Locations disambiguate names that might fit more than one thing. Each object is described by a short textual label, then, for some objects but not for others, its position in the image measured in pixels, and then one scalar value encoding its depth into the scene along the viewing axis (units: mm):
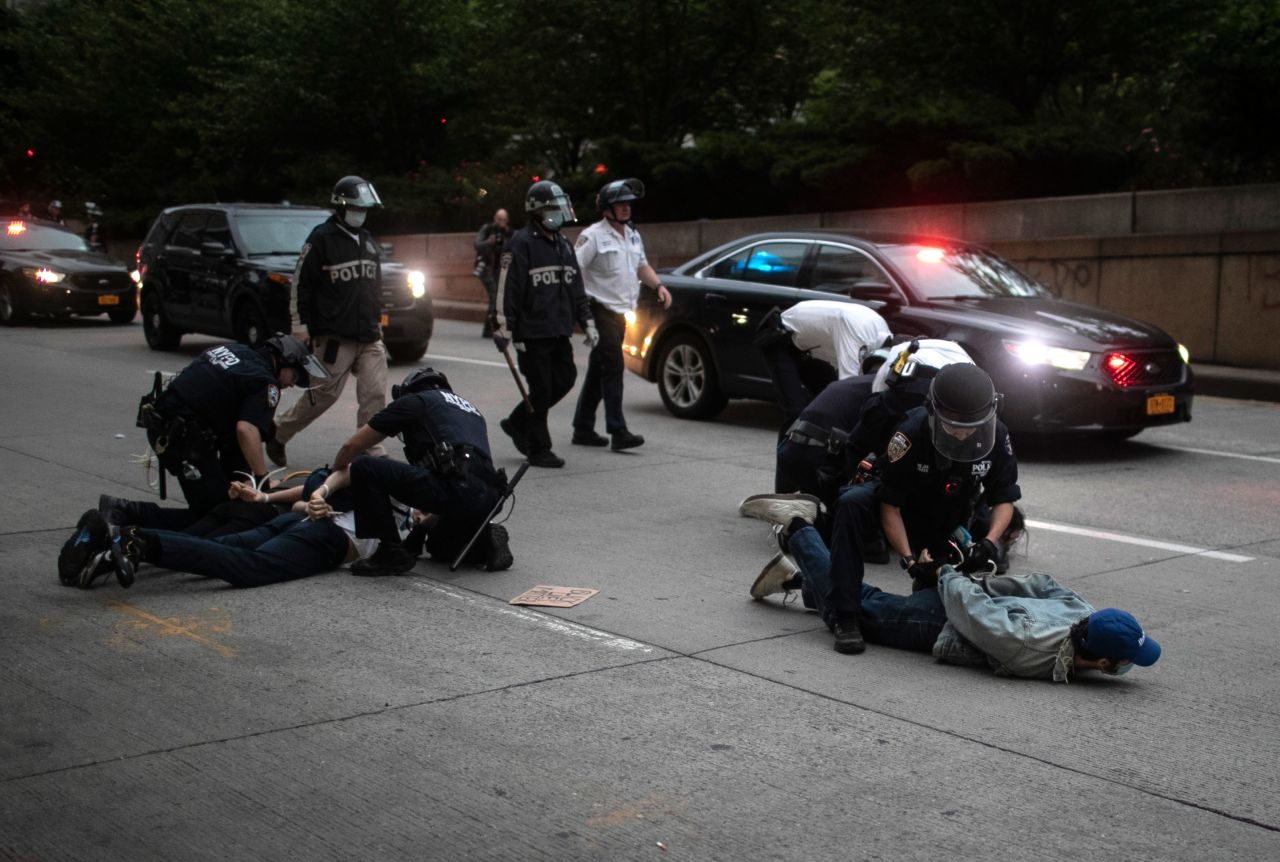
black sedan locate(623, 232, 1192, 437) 10430
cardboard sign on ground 6543
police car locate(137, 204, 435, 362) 15742
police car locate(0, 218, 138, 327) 20844
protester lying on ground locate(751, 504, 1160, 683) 5309
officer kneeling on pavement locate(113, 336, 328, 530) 7230
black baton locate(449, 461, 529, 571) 6973
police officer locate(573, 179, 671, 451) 10766
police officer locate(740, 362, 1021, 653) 5738
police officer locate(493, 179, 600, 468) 10109
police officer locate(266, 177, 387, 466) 9711
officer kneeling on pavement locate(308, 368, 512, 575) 6730
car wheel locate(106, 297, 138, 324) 21359
